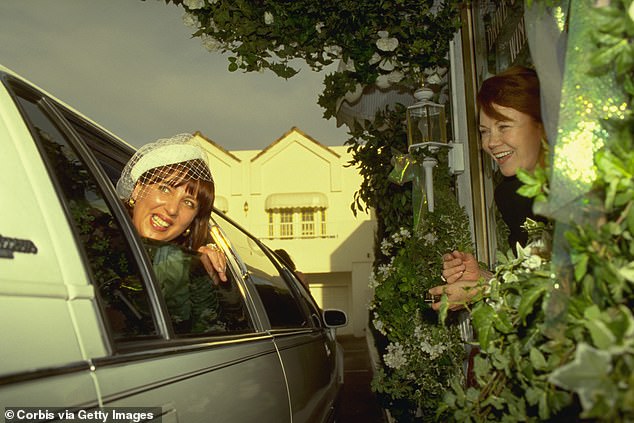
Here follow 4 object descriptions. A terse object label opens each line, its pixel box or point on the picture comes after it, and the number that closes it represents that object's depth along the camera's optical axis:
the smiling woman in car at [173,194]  2.88
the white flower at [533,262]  1.52
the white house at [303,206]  32.78
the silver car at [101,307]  1.26
